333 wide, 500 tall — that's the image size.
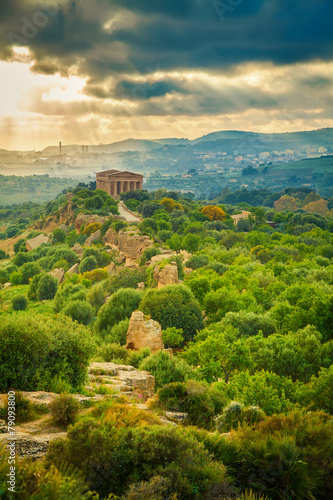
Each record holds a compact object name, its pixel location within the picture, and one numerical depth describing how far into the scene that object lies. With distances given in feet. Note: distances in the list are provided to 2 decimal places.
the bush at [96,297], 127.13
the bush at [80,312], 113.60
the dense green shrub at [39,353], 38.93
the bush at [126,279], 133.08
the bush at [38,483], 18.34
